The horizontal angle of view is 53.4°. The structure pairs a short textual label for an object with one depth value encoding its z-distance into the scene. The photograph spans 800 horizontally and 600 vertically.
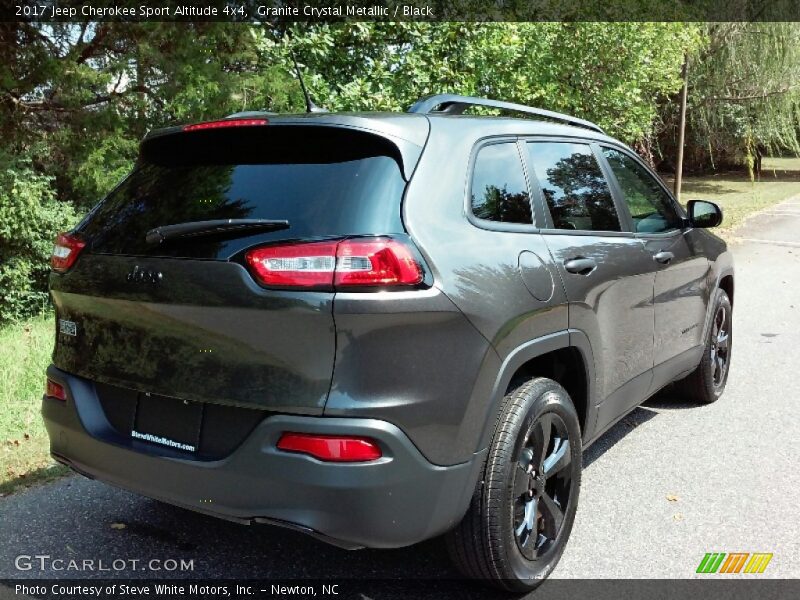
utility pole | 18.59
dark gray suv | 2.43
